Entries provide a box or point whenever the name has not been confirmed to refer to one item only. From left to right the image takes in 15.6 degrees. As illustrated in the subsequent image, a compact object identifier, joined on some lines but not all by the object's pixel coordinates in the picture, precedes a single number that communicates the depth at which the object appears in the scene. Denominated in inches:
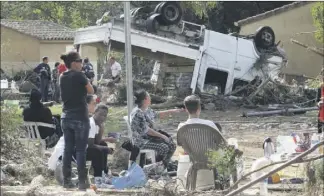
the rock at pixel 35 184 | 431.7
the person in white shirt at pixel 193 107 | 487.8
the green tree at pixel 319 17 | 1217.4
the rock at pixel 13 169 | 485.6
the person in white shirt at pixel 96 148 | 535.6
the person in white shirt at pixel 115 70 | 1383.3
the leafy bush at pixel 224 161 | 411.2
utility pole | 631.6
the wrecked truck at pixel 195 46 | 1260.0
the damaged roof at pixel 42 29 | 2836.8
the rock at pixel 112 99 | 1365.2
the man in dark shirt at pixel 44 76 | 1409.9
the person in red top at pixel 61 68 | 1375.5
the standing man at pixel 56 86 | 1490.3
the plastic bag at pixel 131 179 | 493.4
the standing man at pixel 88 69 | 1338.6
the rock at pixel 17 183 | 483.8
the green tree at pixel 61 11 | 3253.6
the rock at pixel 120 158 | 610.2
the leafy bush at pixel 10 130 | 437.5
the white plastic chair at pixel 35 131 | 615.6
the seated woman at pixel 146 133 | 560.9
